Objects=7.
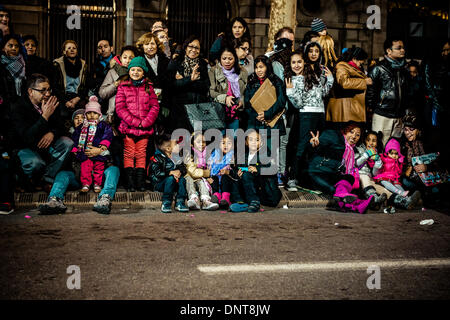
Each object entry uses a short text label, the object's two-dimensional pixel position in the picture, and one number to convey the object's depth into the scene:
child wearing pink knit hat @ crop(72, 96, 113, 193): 8.77
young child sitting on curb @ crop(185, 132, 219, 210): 8.60
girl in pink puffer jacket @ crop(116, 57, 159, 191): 8.97
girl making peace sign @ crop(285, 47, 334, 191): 9.55
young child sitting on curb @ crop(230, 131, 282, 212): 8.70
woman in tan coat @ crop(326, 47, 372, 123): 9.77
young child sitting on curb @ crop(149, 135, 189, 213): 8.67
